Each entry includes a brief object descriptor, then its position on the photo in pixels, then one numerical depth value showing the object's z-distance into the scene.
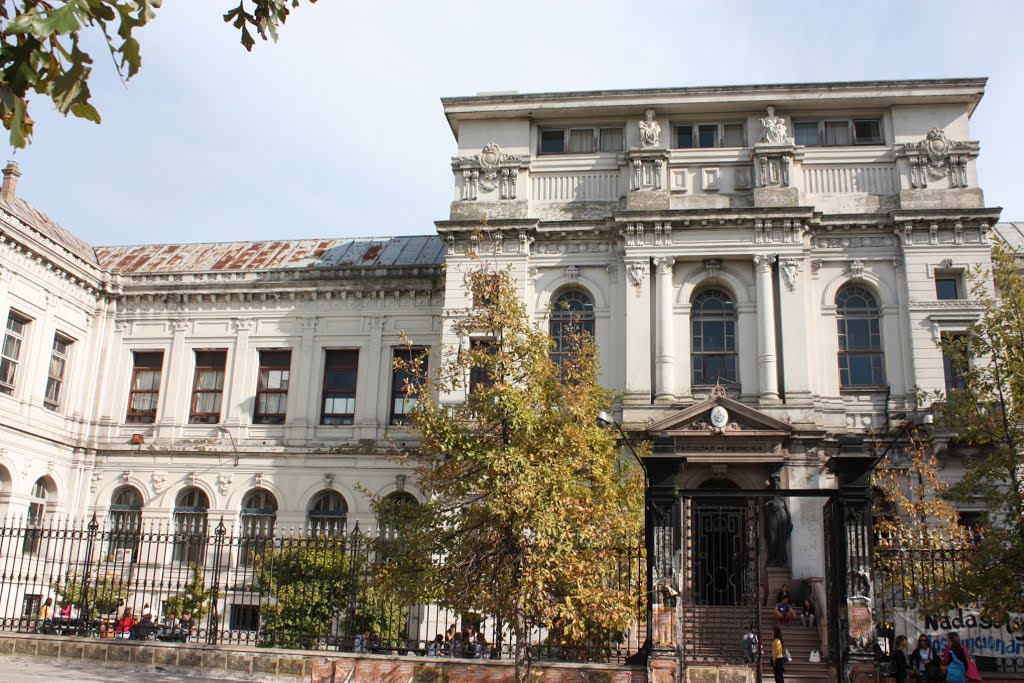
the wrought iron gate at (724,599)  15.99
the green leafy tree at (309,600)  23.16
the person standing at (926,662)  18.53
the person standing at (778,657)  19.67
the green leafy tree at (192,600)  25.52
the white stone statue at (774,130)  30.08
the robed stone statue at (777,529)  26.06
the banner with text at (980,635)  19.88
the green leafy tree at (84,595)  21.27
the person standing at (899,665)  17.56
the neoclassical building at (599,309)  28.52
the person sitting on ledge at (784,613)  23.86
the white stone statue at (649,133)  30.50
